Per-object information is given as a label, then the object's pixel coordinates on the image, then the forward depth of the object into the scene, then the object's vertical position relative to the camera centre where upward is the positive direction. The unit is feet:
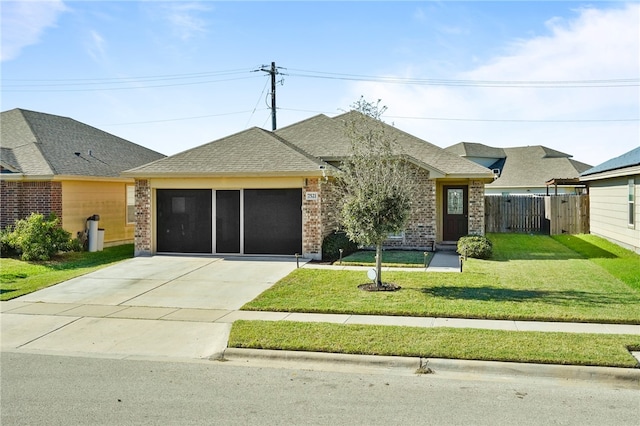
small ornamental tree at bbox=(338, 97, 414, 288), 42.01 +1.56
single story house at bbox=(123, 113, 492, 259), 58.70 +1.62
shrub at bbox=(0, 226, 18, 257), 61.52 -3.20
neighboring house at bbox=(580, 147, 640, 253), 61.87 +1.80
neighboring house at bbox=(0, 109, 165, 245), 64.85 +4.88
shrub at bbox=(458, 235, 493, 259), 58.18 -3.47
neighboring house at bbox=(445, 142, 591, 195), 135.54 +11.92
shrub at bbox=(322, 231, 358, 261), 58.08 -3.21
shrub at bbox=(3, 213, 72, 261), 59.31 -2.39
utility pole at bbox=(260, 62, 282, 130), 106.01 +23.64
